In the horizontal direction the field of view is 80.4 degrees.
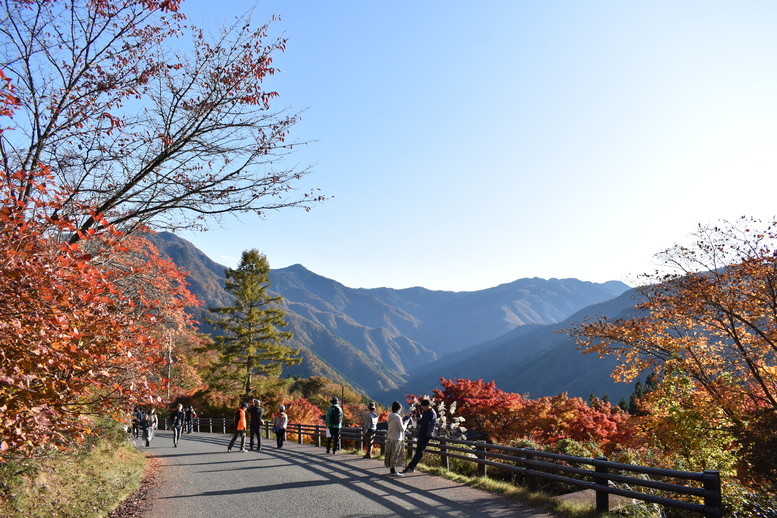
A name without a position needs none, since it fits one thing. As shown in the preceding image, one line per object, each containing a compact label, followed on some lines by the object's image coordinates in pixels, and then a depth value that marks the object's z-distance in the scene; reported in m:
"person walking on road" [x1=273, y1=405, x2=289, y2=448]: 17.58
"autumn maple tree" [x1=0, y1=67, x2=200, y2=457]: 4.45
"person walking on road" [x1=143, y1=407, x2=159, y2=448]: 19.91
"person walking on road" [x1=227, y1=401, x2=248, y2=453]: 16.27
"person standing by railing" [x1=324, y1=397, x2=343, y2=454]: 14.46
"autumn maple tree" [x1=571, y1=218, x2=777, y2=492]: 11.00
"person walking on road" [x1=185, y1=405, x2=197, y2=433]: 30.57
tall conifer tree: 40.88
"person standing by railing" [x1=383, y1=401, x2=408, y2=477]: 10.77
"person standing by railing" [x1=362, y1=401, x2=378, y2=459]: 14.41
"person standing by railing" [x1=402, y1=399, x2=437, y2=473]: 10.66
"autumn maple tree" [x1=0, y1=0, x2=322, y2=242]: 6.73
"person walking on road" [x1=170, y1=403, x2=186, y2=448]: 20.39
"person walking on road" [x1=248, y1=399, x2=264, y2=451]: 16.52
